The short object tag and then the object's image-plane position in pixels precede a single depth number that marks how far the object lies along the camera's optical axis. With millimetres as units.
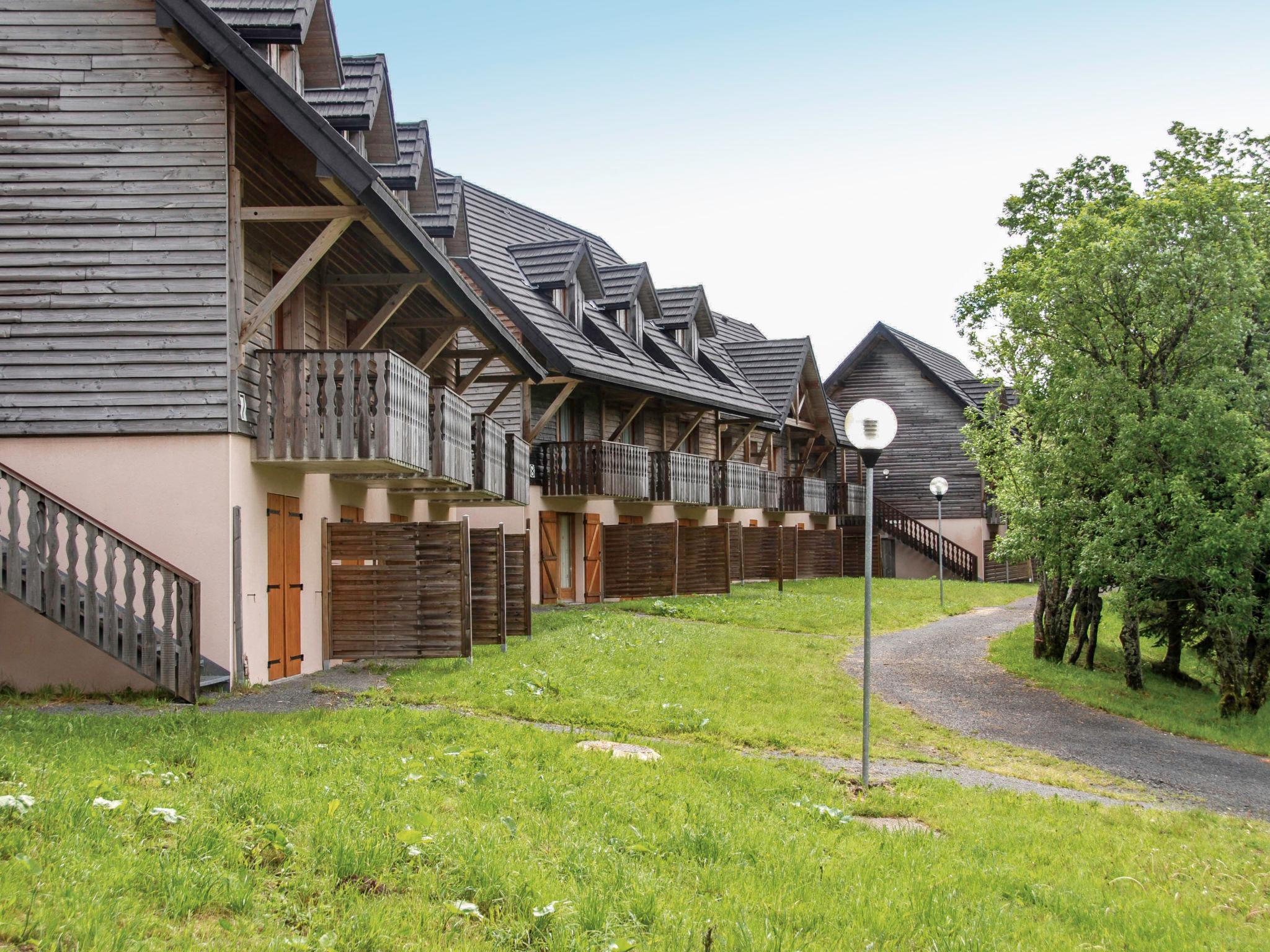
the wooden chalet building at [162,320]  13477
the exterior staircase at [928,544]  48094
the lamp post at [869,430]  10945
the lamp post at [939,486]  36625
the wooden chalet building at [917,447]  49219
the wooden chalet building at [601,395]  27875
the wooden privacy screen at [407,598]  15742
